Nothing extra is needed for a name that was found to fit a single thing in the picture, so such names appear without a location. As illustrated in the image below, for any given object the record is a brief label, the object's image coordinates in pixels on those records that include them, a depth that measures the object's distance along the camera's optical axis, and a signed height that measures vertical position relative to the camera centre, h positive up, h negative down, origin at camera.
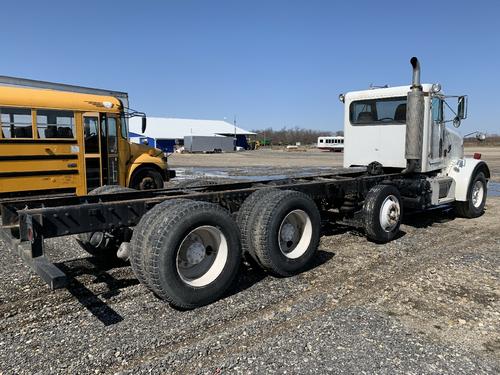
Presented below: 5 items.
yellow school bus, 9.01 +0.15
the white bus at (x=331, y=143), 65.81 +1.38
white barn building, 68.69 +3.84
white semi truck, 3.90 -0.66
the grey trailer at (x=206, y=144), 58.81 +1.10
